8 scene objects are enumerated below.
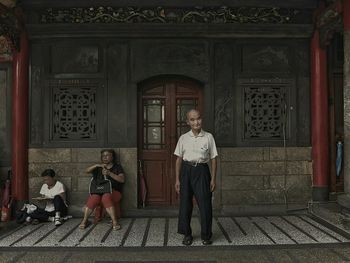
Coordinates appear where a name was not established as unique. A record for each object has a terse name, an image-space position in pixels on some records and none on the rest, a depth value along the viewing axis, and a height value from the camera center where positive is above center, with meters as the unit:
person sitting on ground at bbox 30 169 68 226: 6.08 -1.07
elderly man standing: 4.85 -0.57
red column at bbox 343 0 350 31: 5.45 +1.69
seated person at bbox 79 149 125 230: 5.71 -0.84
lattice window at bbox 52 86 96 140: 6.64 +0.35
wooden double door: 6.86 +0.13
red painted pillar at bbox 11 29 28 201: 6.45 +0.18
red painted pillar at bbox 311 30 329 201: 6.55 +0.17
